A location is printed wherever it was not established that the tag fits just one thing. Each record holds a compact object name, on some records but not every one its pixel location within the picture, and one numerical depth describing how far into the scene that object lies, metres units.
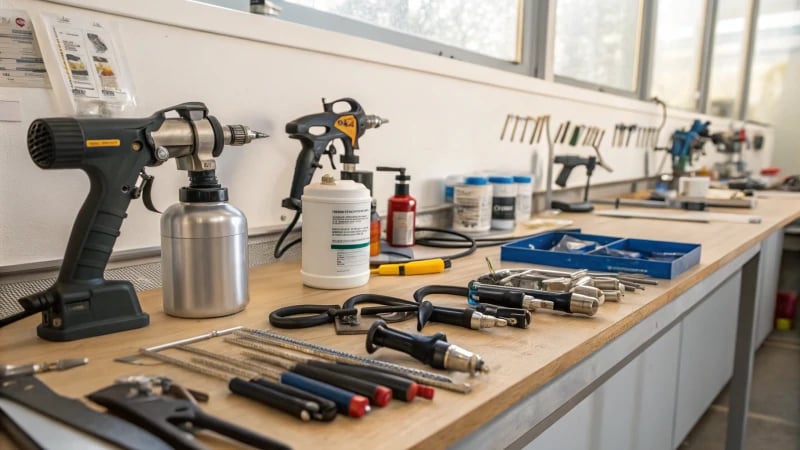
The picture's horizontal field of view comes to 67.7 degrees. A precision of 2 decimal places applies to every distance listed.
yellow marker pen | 1.04
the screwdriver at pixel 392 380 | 0.52
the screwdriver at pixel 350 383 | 0.51
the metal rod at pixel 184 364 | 0.57
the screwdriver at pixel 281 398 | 0.48
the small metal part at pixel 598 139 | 2.45
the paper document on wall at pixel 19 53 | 0.76
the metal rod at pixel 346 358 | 0.55
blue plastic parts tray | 1.02
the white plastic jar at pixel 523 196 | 1.77
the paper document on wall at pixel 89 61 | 0.81
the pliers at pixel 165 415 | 0.42
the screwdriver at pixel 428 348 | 0.58
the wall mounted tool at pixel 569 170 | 2.03
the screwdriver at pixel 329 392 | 0.49
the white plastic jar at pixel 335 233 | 0.90
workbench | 0.49
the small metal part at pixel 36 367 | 0.54
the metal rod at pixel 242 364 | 0.56
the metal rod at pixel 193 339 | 0.64
